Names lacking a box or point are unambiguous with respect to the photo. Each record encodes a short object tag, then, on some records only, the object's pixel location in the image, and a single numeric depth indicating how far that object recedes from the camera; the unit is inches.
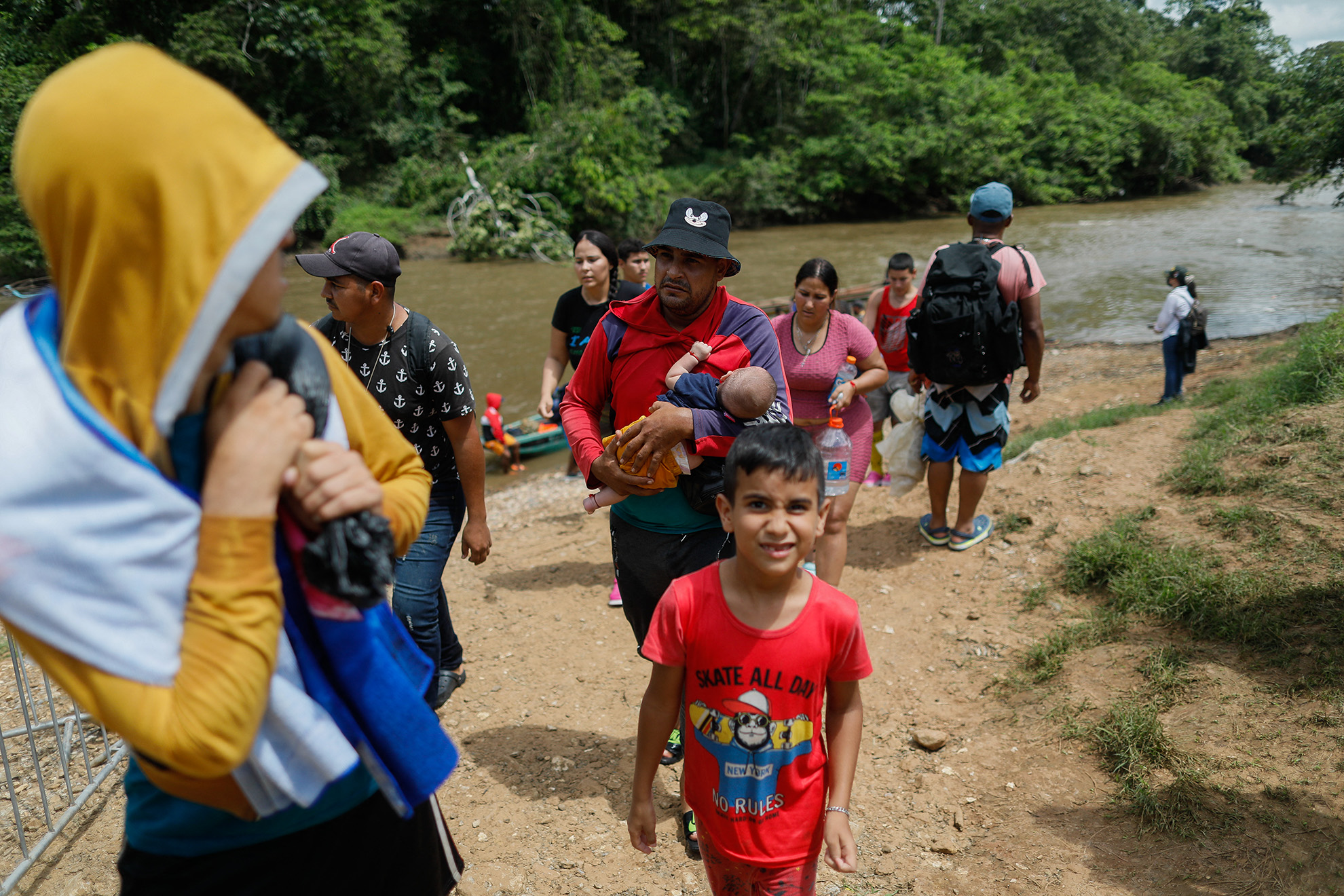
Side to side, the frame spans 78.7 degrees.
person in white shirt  361.1
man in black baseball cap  129.0
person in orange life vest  391.5
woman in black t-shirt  220.5
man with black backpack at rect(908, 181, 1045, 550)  190.5
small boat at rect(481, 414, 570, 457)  402.0
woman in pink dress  178.7
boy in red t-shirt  80.5
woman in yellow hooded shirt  38.0
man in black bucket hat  109.4
